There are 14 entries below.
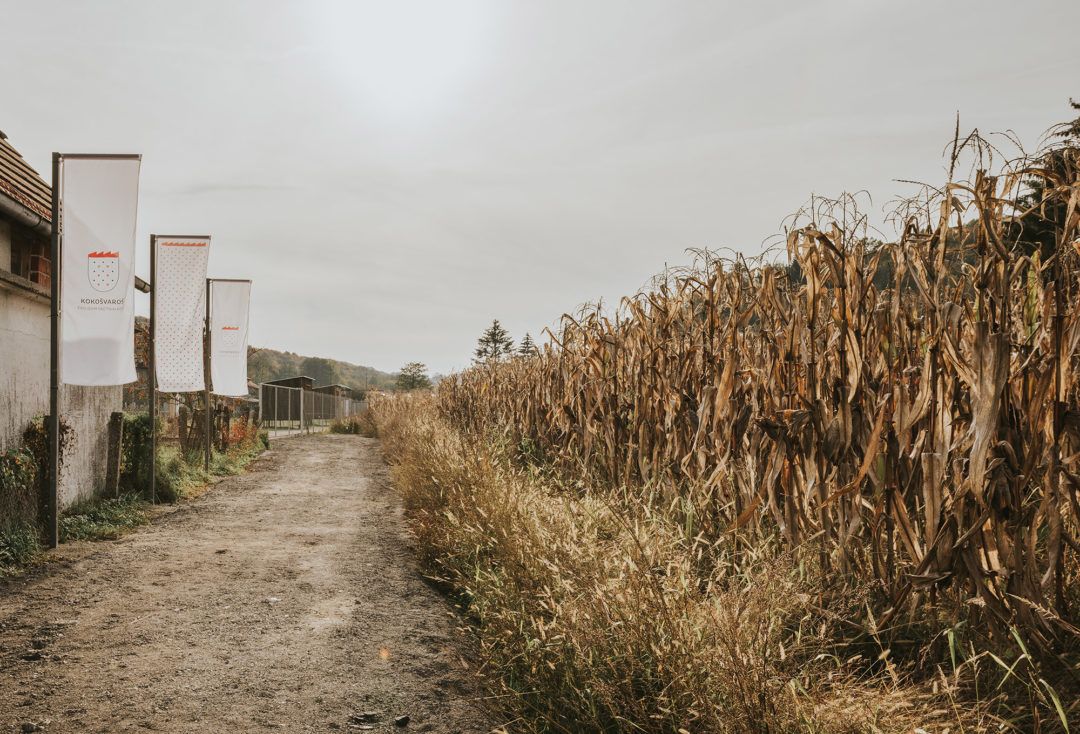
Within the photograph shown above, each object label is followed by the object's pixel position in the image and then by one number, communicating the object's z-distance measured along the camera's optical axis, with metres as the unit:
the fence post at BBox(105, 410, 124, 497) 9.32
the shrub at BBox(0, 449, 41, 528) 6.25
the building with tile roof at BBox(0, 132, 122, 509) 7.09
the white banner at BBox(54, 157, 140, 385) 7.34
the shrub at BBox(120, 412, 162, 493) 9.84
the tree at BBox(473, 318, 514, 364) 85.12
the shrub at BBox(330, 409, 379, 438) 31.12
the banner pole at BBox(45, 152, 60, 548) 6.72
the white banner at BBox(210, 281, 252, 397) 16.38
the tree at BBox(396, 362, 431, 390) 77.75
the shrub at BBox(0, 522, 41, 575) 5.99
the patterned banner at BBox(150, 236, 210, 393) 11.59
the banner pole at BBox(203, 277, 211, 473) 15.62
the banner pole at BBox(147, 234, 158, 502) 9.77
